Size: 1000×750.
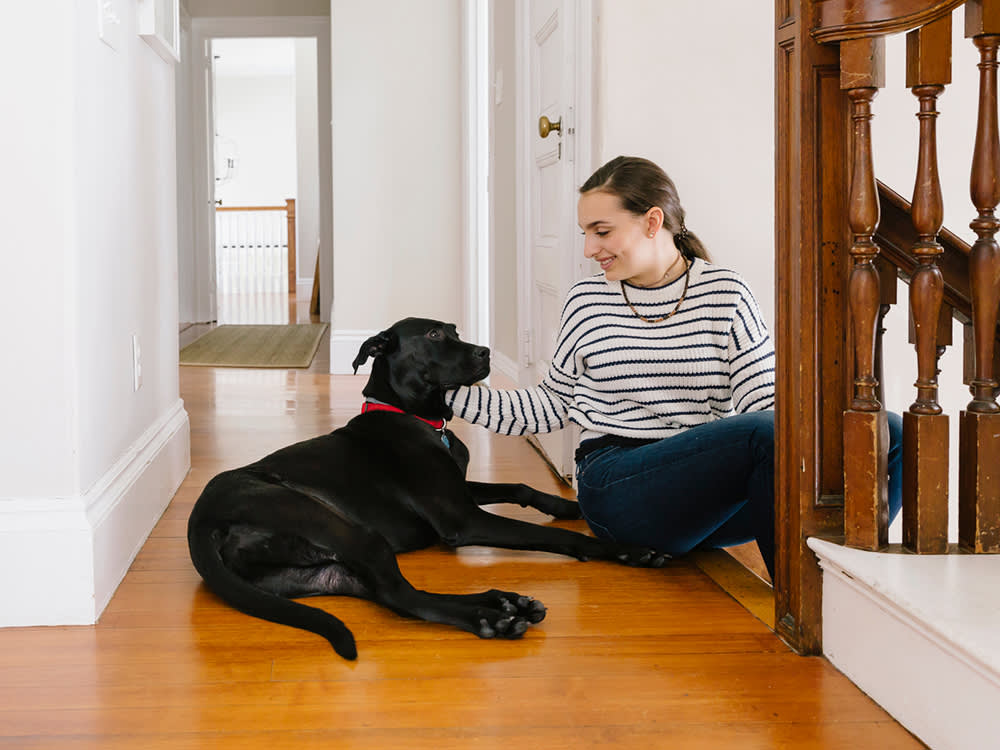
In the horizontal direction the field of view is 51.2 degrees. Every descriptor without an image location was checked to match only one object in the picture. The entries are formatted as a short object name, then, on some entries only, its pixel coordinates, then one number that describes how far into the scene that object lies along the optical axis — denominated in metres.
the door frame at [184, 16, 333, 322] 7.45
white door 2.80
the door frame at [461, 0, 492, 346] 5.16
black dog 1.74
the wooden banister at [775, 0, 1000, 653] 1.43
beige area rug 5.81
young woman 1.95
